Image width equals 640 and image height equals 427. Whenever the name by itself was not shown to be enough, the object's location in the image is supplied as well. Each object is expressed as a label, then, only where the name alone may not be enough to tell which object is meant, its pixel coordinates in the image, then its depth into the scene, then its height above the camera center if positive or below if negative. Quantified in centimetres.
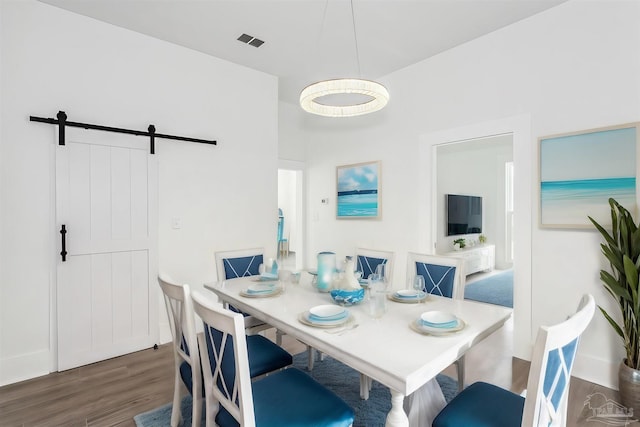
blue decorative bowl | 185 -48
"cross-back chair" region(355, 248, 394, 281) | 271 -42
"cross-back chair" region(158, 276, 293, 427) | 159 -81
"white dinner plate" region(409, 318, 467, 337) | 146 -53
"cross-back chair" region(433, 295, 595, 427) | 108 -69
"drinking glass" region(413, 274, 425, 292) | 190 -42
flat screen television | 608 -4
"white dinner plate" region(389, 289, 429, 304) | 198 -53
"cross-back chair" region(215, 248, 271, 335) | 286 -46
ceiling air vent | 317 +170
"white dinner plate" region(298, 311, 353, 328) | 154 -53
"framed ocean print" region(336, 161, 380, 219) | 418 +30
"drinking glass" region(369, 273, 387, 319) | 170 -46
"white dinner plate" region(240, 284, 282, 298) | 210 -52
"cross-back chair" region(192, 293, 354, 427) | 122 -80
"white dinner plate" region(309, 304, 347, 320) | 159 -51
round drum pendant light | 219 +84
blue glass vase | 217 -40
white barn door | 272 -30
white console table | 598 -85
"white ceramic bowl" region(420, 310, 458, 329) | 150 -51
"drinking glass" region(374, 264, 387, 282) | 186 -36
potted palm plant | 205 -49
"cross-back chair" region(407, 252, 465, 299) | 234 -45
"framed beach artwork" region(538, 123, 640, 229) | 231 +29
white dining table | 121 -55
